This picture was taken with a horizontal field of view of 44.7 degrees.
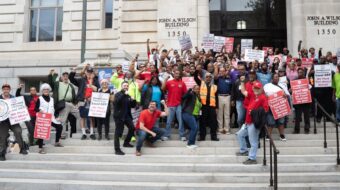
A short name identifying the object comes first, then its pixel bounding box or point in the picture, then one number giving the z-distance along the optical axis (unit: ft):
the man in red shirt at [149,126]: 35.68
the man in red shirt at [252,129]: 32.91
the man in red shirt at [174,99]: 38.68
